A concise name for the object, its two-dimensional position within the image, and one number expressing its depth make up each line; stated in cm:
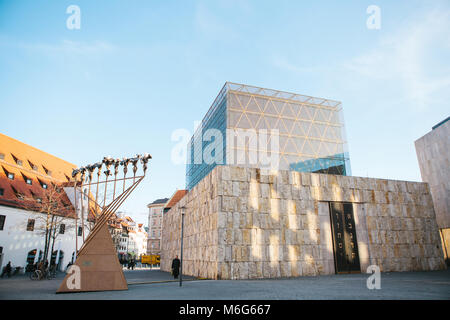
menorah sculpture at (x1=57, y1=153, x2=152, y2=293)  1091
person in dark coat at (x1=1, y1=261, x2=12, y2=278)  2468
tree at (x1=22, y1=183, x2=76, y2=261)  2611
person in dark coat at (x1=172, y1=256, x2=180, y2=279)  1859
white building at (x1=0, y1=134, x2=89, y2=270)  2912
